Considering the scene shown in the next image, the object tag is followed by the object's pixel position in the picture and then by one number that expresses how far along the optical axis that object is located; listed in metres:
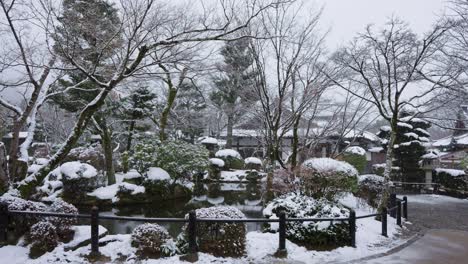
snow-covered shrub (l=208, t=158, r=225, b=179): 22.75
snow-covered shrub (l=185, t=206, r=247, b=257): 7.29
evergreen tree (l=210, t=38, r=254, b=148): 15.74
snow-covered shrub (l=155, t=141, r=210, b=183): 17.12
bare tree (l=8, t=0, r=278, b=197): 8.59
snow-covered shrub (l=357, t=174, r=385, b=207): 14.34
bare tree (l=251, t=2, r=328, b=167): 13.90
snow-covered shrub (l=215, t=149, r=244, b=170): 25.47
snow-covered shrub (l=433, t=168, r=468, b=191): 19.34
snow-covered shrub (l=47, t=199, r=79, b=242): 7.54
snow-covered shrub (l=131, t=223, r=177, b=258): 7.07
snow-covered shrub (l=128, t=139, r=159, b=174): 16.97
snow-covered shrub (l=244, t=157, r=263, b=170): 25.98
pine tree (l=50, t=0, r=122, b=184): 8.91
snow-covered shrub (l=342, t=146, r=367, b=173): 23.83
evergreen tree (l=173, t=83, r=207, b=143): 27.69
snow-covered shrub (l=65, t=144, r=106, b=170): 17.22
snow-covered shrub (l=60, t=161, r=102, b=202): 14.41
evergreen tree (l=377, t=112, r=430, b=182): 22.53
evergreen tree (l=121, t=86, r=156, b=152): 20.95
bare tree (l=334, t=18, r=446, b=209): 11.23
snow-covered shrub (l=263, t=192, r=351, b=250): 8.15
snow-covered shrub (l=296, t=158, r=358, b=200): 10.30
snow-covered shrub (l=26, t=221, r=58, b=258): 7.05
